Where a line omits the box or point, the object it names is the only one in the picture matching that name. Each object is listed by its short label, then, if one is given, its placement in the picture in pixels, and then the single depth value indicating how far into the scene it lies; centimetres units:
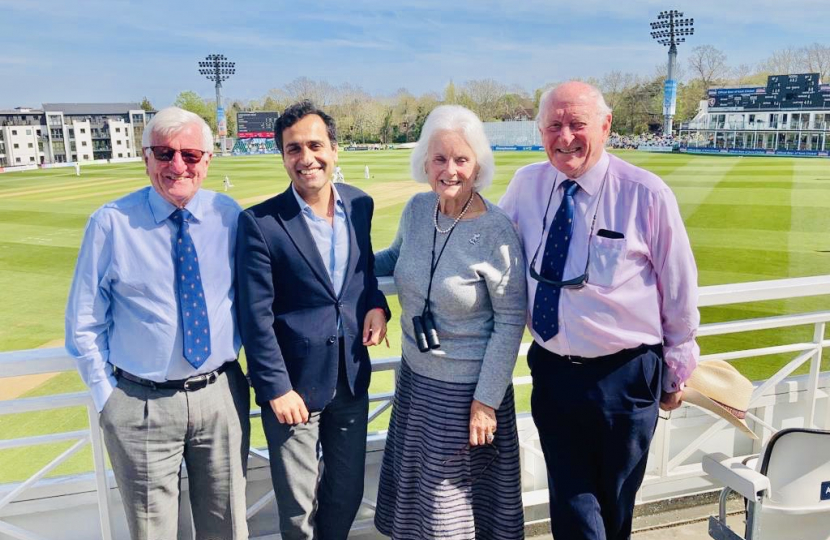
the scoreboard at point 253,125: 7094
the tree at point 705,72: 7519
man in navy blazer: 175
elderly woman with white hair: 176
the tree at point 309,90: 8800
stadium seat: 138
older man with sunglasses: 171
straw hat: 187
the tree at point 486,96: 8375
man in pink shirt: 172
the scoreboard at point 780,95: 5338
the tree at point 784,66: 7262
